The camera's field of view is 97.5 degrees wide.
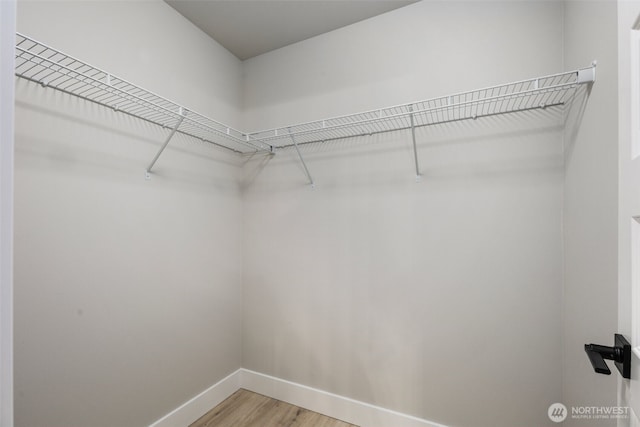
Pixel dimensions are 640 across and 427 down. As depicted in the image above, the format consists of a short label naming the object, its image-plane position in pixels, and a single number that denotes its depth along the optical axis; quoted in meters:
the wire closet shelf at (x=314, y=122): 1.14
